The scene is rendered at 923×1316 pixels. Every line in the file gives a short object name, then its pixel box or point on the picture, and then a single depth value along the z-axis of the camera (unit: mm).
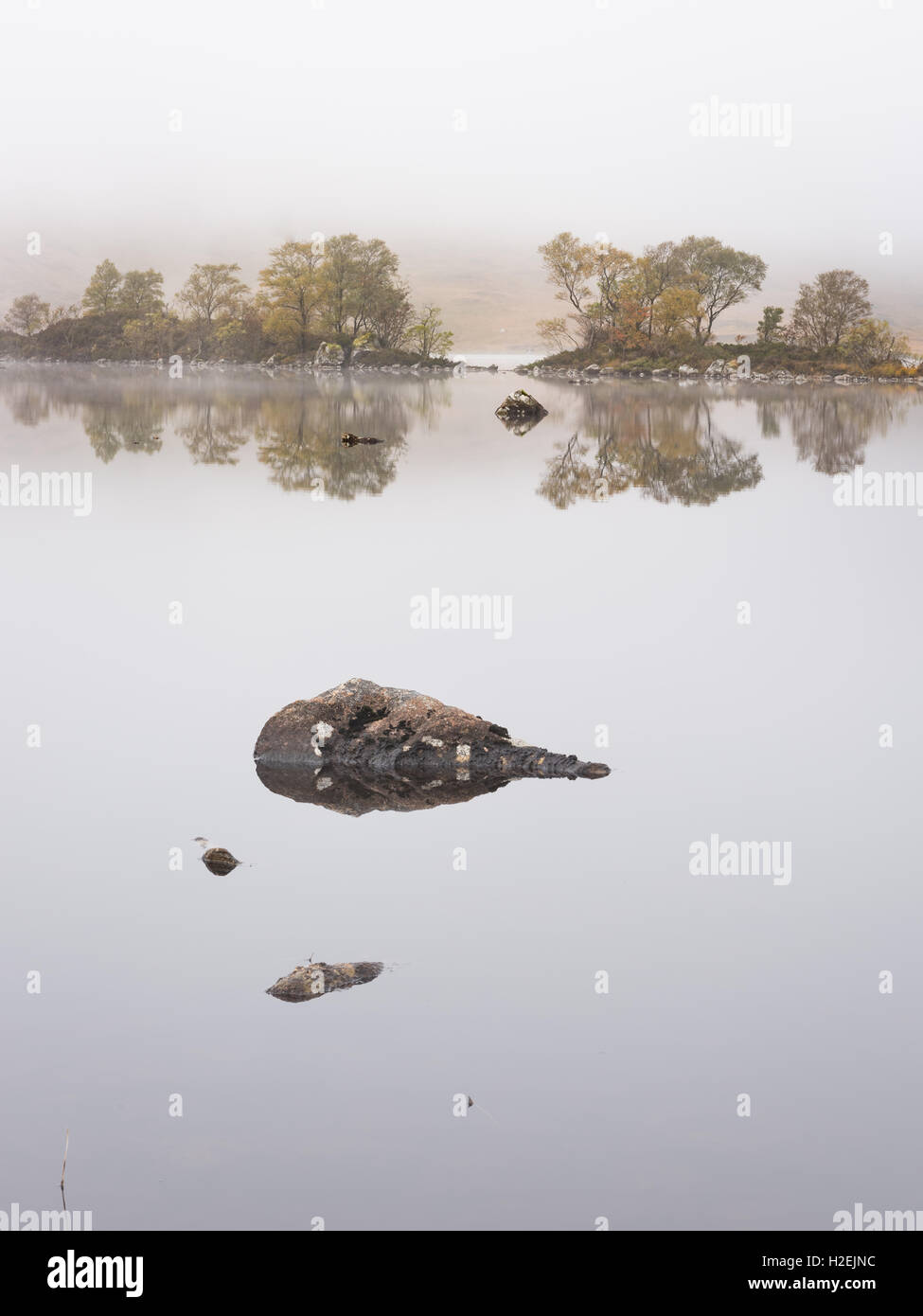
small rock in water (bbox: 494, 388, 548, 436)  45406
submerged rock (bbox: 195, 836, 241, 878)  8383
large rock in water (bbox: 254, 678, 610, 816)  9953
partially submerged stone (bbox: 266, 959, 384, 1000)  6843
